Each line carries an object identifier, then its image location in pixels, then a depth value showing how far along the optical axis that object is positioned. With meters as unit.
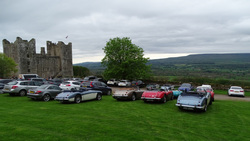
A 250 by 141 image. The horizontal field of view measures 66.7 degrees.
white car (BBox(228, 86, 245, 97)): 24.53
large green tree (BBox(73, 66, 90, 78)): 84.31
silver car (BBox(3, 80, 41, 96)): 17.22
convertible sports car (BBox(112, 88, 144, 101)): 15.62
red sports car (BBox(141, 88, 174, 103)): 14.24
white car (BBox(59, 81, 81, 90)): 21.36
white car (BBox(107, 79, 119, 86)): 37.25
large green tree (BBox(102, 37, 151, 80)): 39.16
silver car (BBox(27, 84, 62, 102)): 14.96
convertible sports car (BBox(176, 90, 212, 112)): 11.06
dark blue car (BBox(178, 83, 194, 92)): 24.36
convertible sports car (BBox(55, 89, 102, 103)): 13.89
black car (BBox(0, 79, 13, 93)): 22.45
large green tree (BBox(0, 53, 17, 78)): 44.84
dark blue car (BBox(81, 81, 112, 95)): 20.14
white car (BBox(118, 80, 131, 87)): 33.41
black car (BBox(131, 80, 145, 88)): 36.75
